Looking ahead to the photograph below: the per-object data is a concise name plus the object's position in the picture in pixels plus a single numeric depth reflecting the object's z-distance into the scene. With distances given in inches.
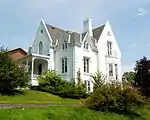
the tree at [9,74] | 505.1
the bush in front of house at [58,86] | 601.4
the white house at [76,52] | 722.0
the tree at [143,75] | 620.8
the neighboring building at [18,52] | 1012.1
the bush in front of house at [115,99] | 396.6
